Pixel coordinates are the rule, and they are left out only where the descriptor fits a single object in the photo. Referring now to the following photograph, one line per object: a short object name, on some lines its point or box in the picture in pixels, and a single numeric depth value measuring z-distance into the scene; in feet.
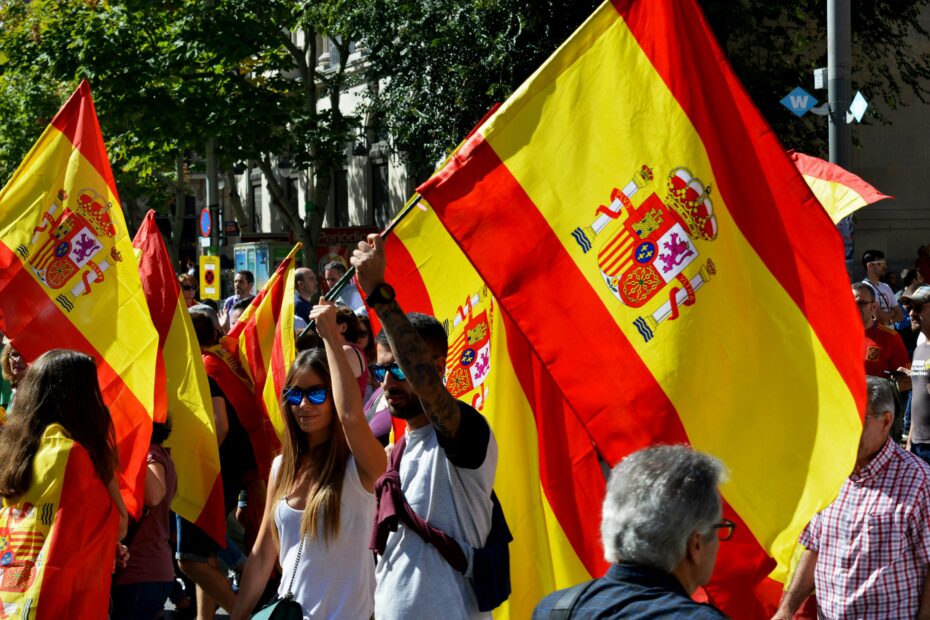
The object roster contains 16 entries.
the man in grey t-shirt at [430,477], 13.71
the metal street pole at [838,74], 39.78
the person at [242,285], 50.16
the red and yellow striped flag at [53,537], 16.21
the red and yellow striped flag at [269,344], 26.94
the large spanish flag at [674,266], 14.35
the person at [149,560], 20.71
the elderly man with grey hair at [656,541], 9.45
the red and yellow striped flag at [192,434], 24.16
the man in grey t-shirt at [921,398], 30.42
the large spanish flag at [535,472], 18.48
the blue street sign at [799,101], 41.42
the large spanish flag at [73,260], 22.41
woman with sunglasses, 15.78
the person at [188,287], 39.37
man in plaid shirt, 15.12
